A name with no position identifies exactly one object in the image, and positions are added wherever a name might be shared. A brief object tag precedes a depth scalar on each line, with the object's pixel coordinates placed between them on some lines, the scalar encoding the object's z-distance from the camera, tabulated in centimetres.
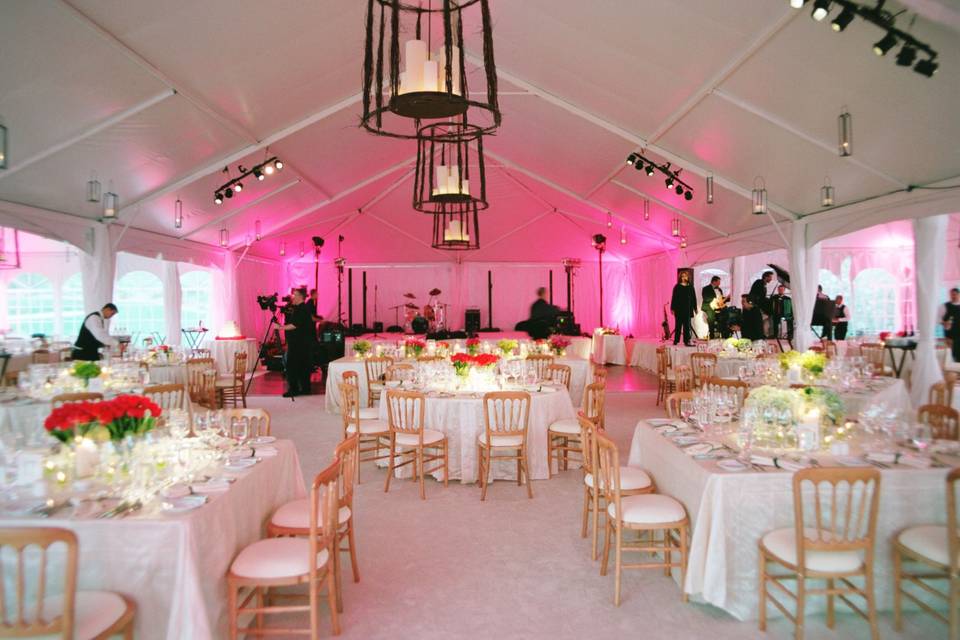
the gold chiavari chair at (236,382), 863
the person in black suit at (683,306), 1214
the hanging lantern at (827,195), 776
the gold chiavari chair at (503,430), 512
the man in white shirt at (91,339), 793
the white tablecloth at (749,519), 307
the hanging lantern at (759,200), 825
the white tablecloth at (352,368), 904
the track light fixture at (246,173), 947
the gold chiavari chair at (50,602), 208
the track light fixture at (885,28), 428
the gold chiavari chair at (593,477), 378
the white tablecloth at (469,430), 561
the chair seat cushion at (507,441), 522
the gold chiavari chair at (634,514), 331
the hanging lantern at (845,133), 556
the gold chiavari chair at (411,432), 512
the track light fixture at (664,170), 945
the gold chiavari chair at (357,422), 565
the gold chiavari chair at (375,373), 802
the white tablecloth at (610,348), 1526
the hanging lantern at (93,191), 759
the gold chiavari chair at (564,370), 702
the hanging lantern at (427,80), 236
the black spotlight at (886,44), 445
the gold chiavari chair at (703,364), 810
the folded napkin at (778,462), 318
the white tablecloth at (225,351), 1316
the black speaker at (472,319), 1705
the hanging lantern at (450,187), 425
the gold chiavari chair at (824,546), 271
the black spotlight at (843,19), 441
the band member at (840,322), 1348
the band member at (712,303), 1241
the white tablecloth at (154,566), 241
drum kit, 1399
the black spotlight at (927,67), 446
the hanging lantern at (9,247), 1253
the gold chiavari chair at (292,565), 269
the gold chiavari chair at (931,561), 271
